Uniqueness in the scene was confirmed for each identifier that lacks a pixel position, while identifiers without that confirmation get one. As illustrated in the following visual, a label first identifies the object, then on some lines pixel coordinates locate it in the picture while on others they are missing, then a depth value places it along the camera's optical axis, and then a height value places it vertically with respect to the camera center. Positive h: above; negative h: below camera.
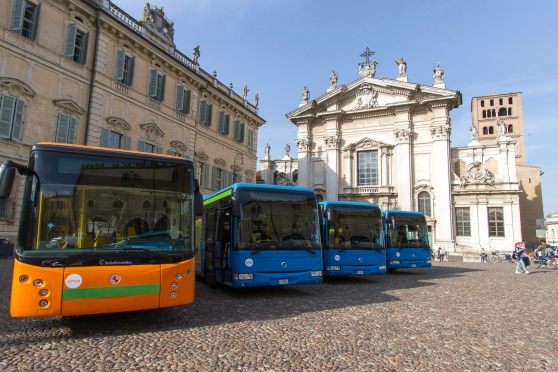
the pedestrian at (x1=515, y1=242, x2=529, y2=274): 16.05 -0.53
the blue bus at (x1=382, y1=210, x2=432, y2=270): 13.89 +0.02
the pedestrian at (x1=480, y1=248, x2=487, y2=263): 26.45 -0.93
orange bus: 4.82 +0.02
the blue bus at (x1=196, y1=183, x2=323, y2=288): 8.16 +0.01
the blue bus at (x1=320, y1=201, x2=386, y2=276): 11.02 -0.02
